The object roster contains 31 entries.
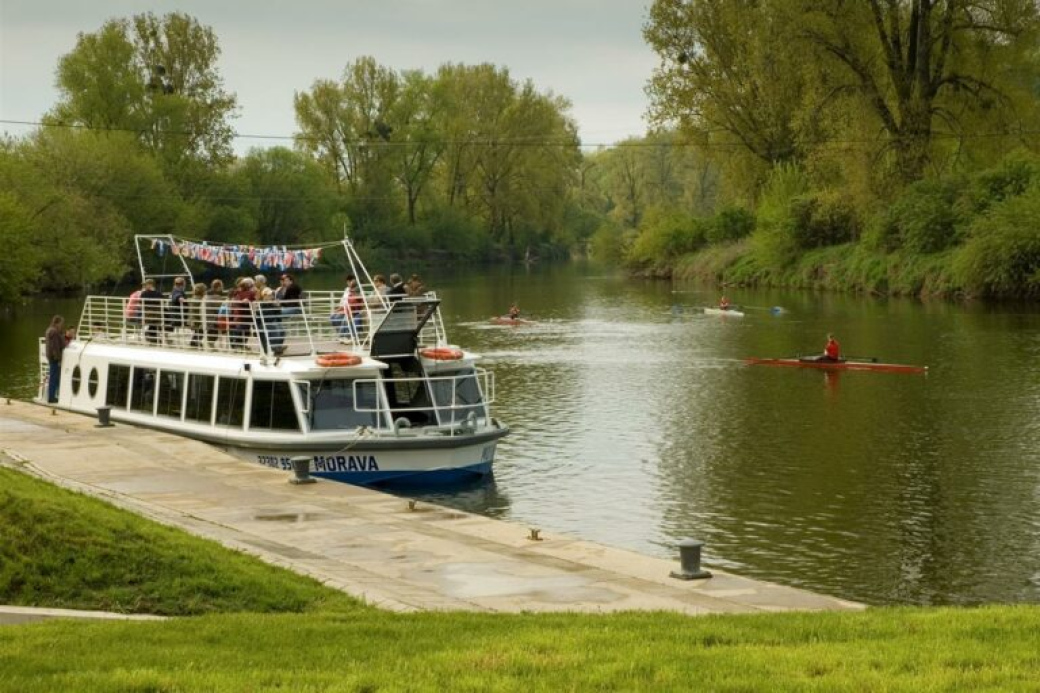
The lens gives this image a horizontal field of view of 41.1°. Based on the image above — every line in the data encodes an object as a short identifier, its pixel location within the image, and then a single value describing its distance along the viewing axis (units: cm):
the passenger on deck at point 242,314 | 3055
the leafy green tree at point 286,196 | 12481
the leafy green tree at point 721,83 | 9175
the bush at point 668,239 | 11306
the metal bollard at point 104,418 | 3116
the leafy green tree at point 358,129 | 13350
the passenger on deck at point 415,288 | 3378
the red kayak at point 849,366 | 4672
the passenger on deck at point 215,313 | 3112
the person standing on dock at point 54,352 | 3653
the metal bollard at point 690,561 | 1725
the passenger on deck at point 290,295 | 3106
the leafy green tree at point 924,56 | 7812
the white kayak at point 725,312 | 7244
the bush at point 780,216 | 9381
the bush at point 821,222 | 8842
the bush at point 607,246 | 12825
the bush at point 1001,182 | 7788
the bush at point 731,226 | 10800
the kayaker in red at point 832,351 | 4788
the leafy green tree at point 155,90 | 10950
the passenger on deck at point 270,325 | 2971
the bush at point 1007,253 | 7238
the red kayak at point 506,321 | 7071
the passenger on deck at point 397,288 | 3199
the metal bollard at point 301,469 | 2506
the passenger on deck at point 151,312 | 3378
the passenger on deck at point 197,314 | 3186
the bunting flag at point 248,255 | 3431
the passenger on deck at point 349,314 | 3006
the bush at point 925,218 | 7931
